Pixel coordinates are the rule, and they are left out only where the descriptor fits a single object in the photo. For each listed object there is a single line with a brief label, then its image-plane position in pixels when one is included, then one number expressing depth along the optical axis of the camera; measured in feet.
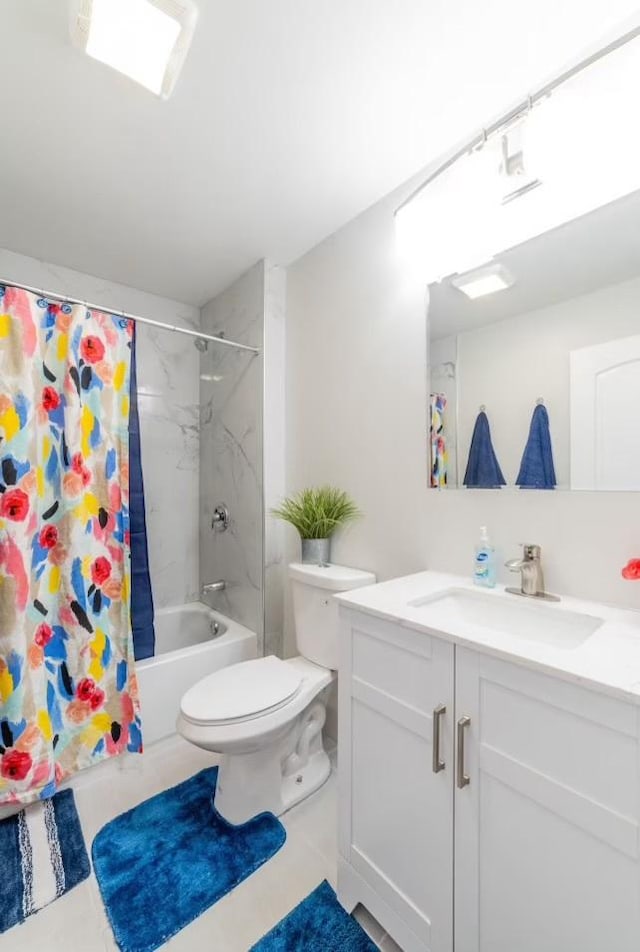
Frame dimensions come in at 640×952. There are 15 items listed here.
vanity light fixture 3.12
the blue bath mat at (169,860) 3.68
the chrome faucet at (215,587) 7.61
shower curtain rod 4.83
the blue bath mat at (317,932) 3.43
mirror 3.42
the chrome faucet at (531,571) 3.74
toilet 4.35
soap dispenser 4.07
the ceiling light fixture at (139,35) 3.10
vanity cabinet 2.21
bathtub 5.99
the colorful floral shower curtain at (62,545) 4.81
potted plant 5.74
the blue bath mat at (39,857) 3.87
